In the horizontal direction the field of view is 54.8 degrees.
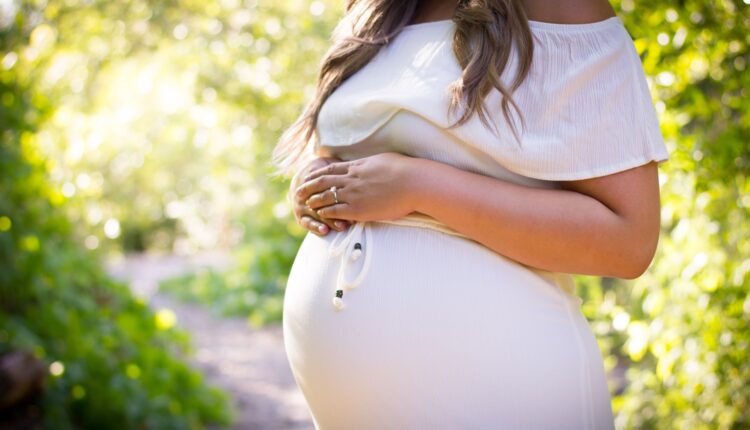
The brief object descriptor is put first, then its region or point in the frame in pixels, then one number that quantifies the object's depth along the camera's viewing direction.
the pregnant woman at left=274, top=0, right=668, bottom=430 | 1.47
